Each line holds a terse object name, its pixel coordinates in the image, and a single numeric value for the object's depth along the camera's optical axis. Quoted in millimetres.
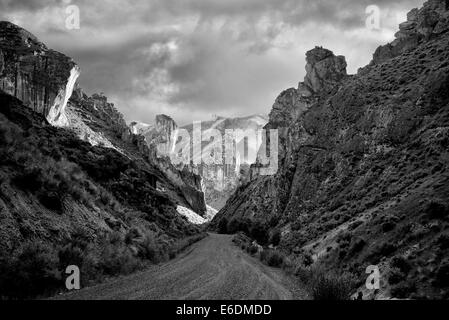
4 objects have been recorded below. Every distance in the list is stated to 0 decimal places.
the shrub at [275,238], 52000
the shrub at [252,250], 36781
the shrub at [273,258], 27812
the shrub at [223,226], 109688
